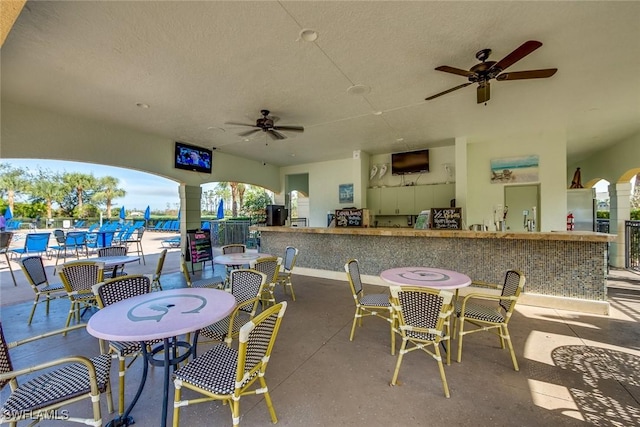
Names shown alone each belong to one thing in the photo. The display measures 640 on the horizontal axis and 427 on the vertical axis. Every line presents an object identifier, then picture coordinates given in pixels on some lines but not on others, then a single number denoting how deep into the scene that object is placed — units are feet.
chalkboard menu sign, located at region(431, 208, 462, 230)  14.73
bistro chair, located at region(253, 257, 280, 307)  11.05
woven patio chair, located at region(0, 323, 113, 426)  4.27
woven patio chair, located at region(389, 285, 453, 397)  6.36
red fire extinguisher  25.40
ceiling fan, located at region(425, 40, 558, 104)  8.04
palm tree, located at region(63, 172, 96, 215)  59.06
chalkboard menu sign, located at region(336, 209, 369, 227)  17.56
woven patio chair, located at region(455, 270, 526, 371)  7.50
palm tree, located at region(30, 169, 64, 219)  54.54
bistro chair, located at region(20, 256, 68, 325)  10.83
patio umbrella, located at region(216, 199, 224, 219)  34.35
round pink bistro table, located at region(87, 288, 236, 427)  4.92
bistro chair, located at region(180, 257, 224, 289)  10.85
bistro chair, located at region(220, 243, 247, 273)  15.26
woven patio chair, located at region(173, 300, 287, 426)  4.58
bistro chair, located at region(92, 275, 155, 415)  5.95
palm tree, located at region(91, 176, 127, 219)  67.00
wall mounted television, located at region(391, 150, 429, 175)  22.75
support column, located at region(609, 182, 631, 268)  20.83
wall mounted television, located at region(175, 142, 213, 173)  19.47
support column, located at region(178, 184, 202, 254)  20.40
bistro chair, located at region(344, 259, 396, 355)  9.25
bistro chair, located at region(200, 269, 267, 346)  7.11
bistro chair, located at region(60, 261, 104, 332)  9.96
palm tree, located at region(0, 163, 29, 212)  48.66
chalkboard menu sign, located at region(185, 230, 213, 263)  19.13
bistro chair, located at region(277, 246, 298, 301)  13.40
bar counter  11.51
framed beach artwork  18.64
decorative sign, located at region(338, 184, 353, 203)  26.03
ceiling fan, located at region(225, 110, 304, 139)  13.70
